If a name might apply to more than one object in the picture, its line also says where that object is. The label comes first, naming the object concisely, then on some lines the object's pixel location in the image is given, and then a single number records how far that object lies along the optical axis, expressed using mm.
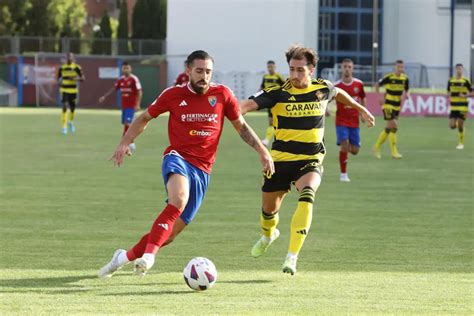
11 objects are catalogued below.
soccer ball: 8648
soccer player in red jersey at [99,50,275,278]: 9109
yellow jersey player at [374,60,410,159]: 25156
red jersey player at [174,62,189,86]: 30078
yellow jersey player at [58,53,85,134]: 33875
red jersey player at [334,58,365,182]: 19438
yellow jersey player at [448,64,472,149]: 28906
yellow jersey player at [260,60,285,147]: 29731
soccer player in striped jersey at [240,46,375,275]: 10203
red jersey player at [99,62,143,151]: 28547
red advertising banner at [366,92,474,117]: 47250
